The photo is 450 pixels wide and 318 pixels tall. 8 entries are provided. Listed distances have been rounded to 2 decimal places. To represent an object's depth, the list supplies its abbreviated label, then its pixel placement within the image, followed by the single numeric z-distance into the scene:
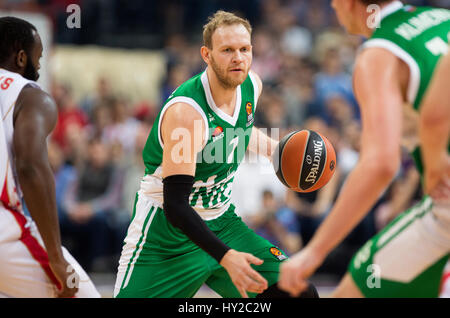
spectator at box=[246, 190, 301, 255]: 15.55
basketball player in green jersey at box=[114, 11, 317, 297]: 7.68
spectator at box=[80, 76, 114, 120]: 20.20
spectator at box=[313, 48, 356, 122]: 19.39
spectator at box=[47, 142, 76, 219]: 16.67
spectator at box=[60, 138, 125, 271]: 16.06
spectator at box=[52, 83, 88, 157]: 18.77
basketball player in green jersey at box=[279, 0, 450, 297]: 4.98
